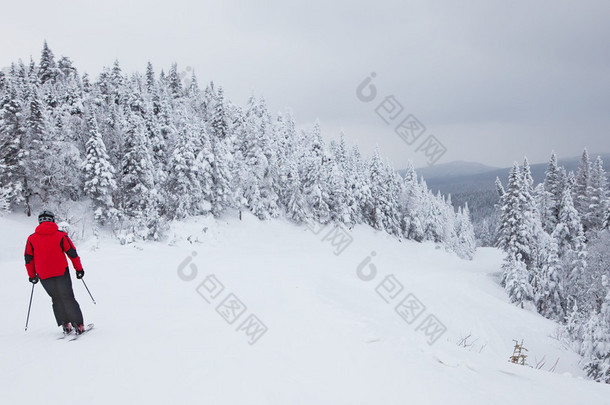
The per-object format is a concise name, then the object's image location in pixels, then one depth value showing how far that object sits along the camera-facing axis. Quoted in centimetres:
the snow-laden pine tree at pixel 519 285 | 2681
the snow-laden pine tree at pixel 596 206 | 3503
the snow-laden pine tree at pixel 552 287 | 2600
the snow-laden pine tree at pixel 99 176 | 3023
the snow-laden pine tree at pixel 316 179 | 4166
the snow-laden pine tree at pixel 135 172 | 3194
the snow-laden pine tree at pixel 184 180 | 3167
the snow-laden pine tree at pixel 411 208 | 5110
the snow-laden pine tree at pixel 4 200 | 2656
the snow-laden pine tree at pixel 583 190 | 3628
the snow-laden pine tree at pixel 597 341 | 1474
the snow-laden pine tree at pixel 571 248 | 2444
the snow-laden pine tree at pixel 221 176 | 3478
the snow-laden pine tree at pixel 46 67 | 5631
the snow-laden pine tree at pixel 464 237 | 5704
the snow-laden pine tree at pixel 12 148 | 2939
